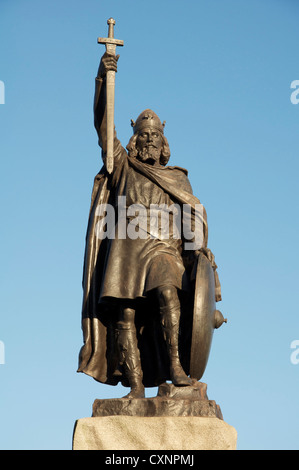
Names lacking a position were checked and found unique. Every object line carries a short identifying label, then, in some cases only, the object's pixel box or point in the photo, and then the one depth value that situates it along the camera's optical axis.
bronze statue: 10.91
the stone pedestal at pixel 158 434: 10.13
